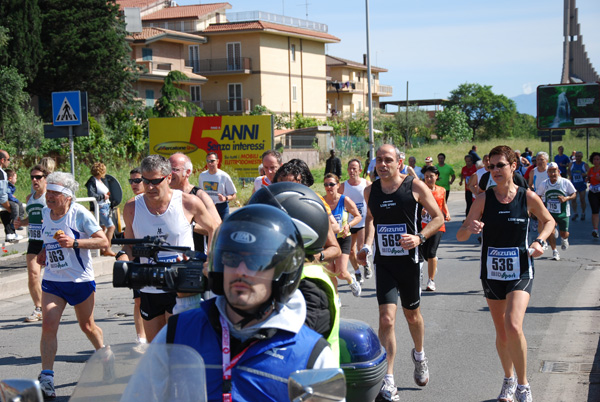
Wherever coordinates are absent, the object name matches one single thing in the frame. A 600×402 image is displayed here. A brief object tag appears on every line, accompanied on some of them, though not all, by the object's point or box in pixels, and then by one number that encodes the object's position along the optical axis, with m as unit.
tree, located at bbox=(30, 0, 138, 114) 39.78
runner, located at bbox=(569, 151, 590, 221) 20.22
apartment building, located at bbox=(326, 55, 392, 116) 84.44
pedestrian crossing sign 12.63
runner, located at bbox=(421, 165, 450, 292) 10.18
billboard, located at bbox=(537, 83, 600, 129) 38.41
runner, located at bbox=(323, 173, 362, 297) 9.11
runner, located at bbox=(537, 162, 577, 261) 13.20
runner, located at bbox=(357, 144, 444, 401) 5.91
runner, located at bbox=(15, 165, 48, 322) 8.62
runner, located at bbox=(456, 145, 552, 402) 5.38
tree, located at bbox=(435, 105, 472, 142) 92.75
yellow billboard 29.22
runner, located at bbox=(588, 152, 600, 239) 16.62
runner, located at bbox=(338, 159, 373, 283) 10.73
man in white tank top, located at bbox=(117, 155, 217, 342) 5.54
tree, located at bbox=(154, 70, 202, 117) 45.75
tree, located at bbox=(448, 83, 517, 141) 114.31
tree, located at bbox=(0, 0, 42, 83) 37.09
